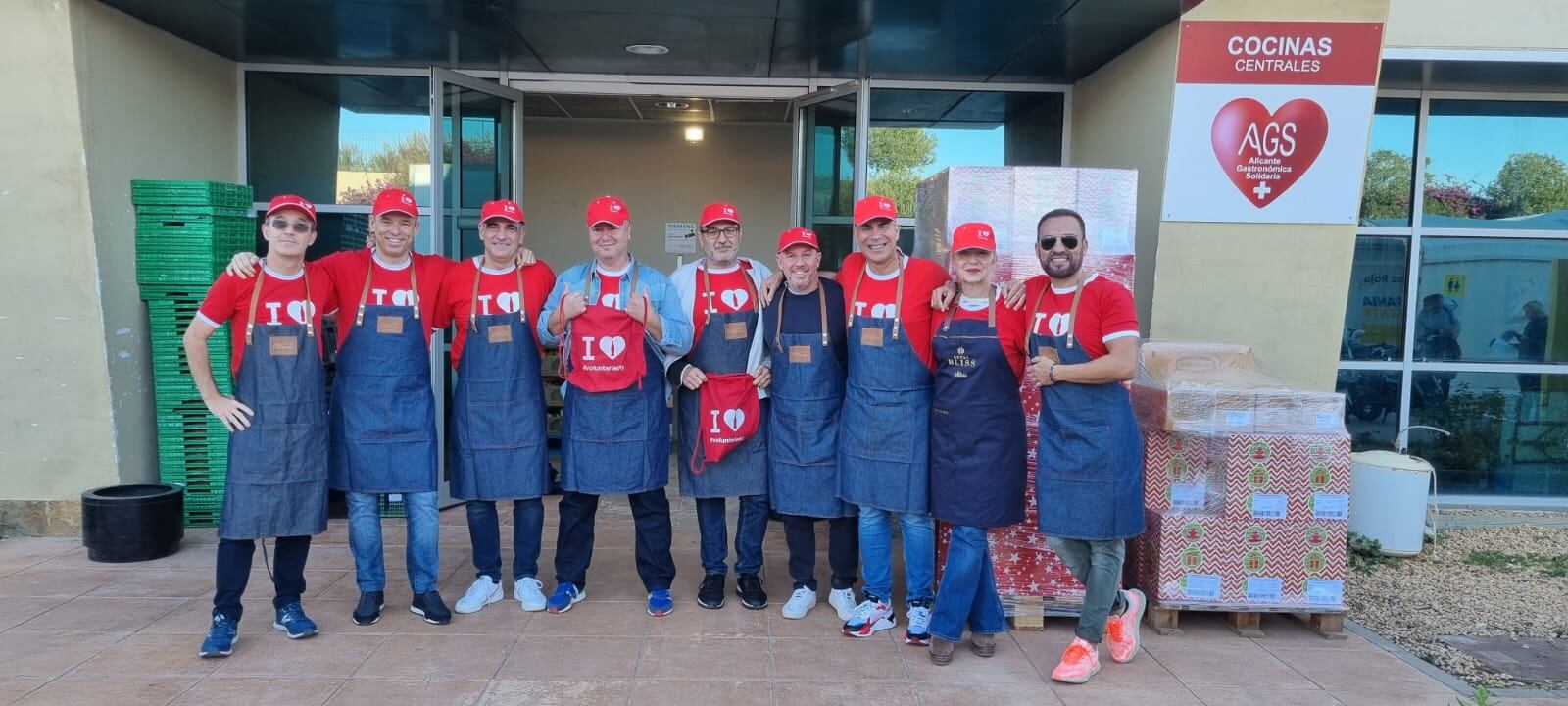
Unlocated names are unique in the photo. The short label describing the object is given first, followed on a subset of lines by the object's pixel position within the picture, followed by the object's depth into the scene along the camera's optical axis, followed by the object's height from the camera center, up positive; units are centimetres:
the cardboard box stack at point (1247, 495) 400 -81
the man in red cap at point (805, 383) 393 -40
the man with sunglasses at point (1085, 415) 336 -43
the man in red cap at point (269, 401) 358 -49
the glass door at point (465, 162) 611 +68
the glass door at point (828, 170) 654 +72
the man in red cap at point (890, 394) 372 -42
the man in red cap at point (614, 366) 392 -36
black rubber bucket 489 -129
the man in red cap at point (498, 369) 395 -38
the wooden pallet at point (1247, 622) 408 -134
